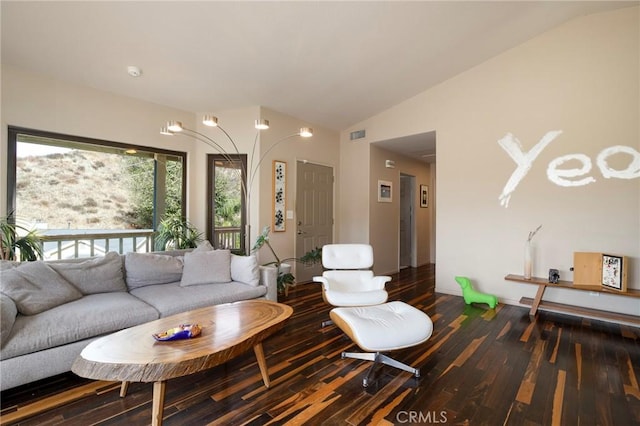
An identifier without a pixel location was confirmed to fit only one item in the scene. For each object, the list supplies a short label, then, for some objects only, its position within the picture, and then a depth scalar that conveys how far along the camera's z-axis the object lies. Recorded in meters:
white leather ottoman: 2.05
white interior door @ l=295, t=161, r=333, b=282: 4.94
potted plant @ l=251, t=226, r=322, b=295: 3.97
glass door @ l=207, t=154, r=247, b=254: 4.55
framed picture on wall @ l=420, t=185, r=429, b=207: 6.85
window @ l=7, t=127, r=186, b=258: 3.22
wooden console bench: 3.02
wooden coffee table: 1.44
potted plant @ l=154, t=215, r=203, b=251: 4.08
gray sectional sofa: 1.86
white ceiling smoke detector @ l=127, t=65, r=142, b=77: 3.17
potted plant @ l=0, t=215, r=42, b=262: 2.77
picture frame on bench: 3.04
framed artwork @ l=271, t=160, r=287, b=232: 4.57
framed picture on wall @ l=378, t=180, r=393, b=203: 5.57
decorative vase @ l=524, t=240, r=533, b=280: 3.60
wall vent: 5.36
